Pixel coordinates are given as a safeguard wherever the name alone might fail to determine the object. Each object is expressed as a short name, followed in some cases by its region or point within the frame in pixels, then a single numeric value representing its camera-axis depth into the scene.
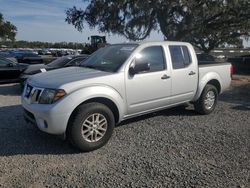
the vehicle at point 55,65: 7.40
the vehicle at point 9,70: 8.45
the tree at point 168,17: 13.58
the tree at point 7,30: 36.53
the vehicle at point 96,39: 24.82
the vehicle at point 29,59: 16.05
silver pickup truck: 3.14
